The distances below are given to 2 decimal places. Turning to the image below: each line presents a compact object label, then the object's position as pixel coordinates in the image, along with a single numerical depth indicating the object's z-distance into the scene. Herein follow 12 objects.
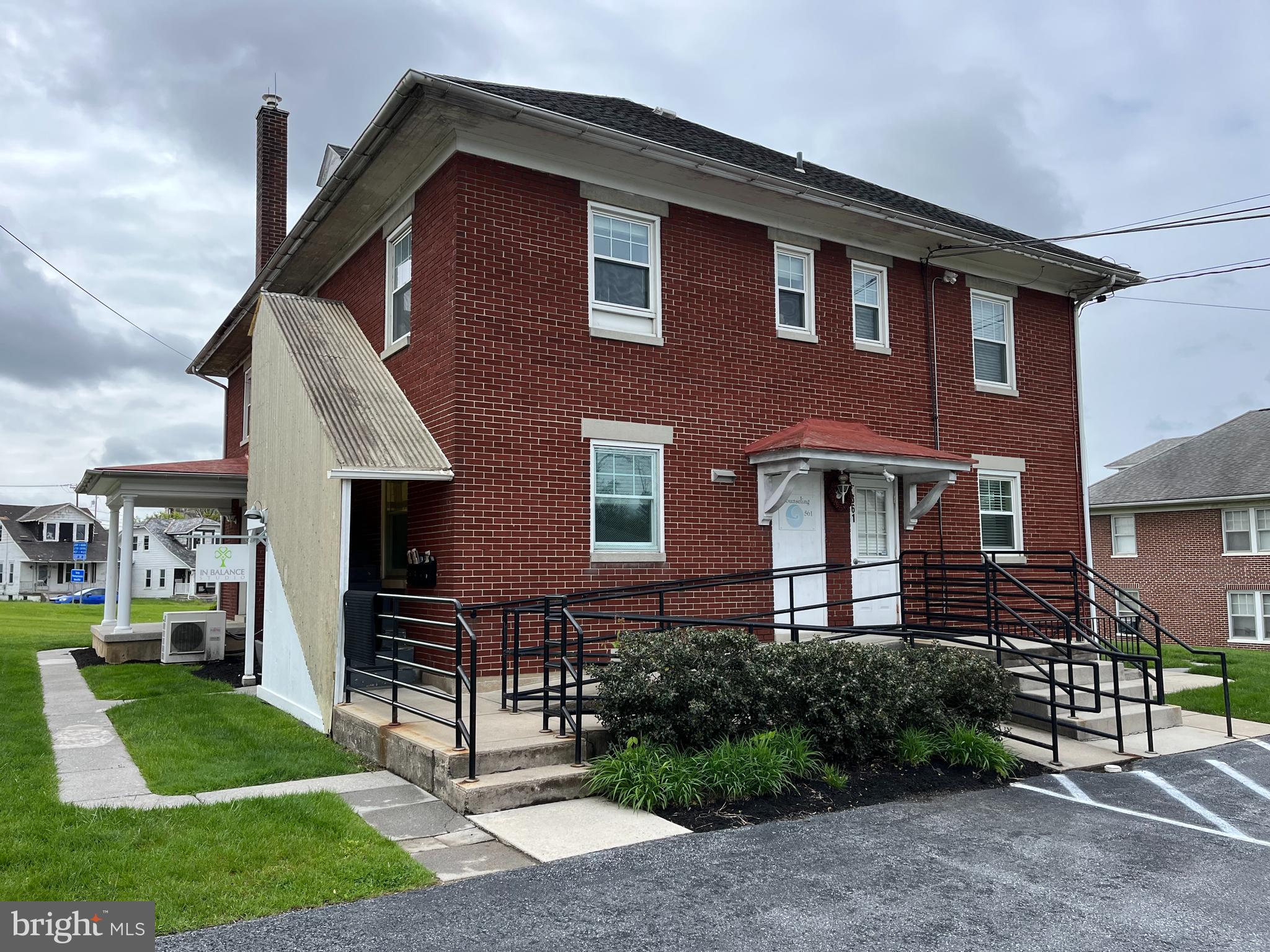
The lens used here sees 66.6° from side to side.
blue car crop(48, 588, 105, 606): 63.69
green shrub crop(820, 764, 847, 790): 7.38
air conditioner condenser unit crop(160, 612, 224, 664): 15.76
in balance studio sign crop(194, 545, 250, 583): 12.67
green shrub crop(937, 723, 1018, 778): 8.15
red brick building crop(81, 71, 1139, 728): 10.38
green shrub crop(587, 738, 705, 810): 6.80
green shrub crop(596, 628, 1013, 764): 7.46
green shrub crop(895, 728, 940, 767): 8.05
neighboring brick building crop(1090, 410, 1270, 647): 28.58
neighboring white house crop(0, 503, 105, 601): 72.25
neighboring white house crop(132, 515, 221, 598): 77.56
